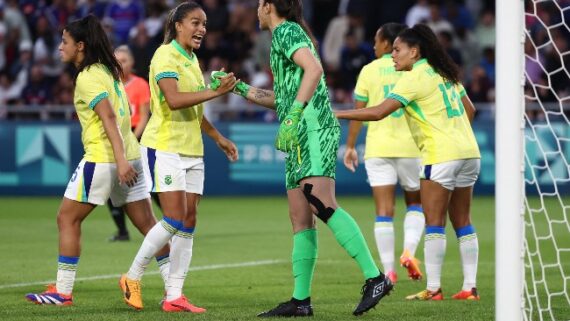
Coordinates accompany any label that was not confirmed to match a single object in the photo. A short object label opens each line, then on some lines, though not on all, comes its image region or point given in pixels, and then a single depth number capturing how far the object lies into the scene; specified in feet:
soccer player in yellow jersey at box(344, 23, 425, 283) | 67.51
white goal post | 39.17
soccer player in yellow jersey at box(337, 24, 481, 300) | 56.34
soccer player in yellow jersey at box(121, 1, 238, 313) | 52.11
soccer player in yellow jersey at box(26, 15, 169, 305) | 52.42
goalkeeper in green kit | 48.42
